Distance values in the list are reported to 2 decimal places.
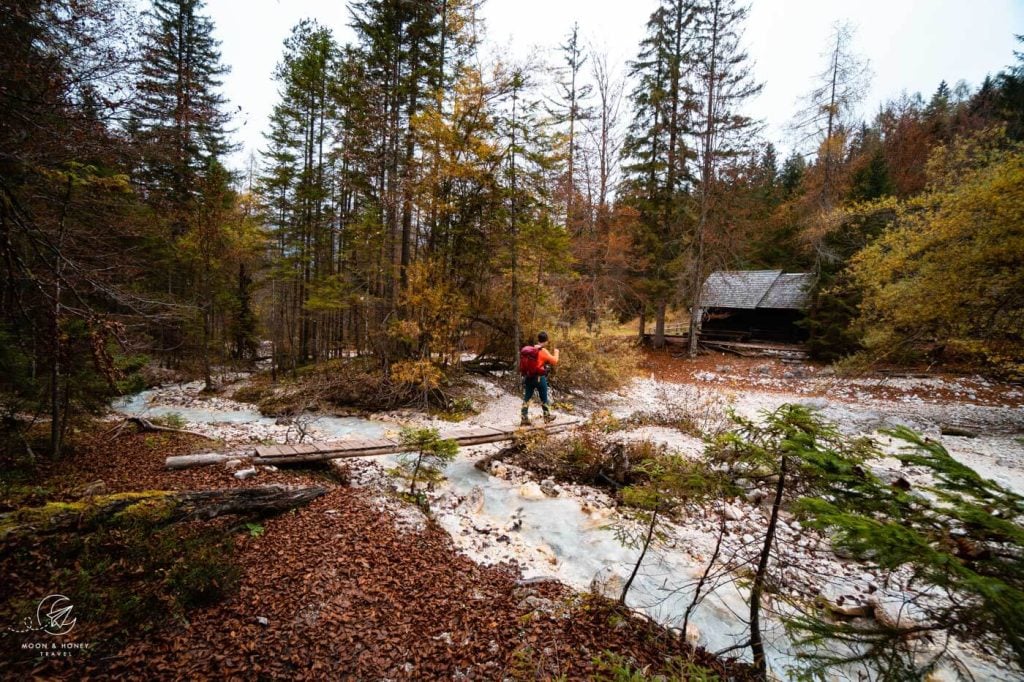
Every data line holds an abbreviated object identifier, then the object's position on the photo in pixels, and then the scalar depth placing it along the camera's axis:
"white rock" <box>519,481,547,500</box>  6.48
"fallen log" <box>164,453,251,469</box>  6.17
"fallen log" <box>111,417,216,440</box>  8.50
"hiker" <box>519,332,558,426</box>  8.72
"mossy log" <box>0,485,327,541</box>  3.29
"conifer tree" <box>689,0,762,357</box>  19.08
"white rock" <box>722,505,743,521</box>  5.99
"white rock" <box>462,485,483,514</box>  5.94
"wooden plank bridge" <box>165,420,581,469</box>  6.38
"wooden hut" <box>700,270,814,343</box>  23.64
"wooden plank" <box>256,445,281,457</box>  6.62
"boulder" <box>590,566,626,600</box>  3.97
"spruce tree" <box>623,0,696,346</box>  20.27
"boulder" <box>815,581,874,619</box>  4.10
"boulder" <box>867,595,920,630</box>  3.97
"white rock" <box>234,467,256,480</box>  5.90
